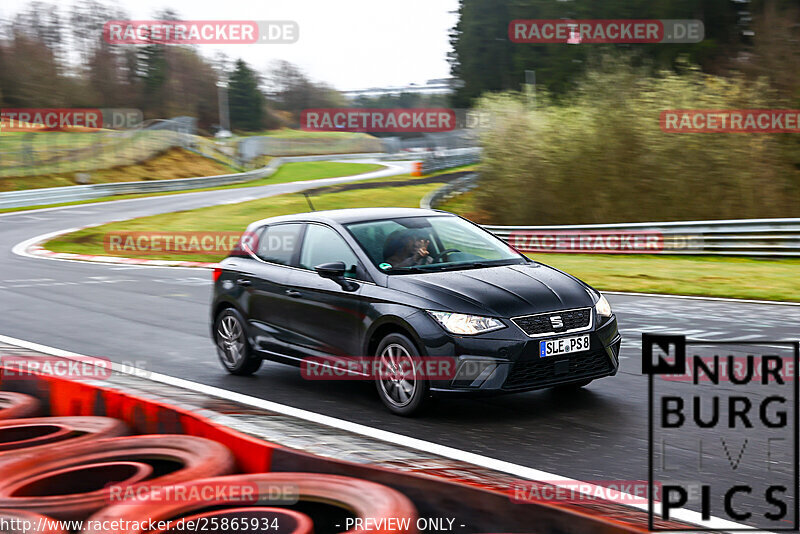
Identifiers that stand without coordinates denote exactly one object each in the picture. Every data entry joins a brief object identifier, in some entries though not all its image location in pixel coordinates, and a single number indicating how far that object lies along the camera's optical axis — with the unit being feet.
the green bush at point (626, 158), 77.30
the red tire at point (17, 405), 21.76
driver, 25.32
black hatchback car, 22.39
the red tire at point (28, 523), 13.67
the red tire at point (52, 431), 19.21
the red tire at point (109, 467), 16.12
